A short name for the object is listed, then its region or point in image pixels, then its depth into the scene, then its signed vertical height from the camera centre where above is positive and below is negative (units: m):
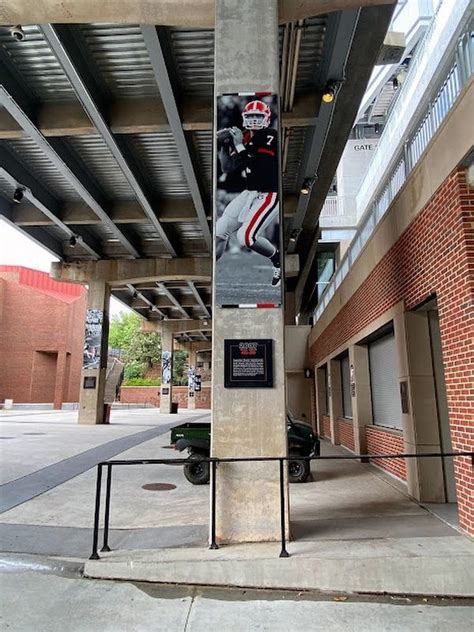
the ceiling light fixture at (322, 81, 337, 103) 10.32 +6.91
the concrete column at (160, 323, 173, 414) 39.30 +3.41
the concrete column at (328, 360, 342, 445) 15.09 +0.55
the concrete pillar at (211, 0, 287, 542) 4.85 -0.26
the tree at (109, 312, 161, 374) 67.81 +8.72
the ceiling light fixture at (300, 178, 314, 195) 14.70 +6.99
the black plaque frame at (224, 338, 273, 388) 5.13 +0.56
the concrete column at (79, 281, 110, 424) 22.50 +1.59
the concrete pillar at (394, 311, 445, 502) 6.84 +0.00
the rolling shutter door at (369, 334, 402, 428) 9.19 +0.55
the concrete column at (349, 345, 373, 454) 10.98 +0.33
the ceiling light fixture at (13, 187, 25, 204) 15.40 +7.01
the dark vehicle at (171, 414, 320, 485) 8.37 -0.66
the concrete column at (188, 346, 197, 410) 55.77 +2.59
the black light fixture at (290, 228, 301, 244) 18.97 +7.05
